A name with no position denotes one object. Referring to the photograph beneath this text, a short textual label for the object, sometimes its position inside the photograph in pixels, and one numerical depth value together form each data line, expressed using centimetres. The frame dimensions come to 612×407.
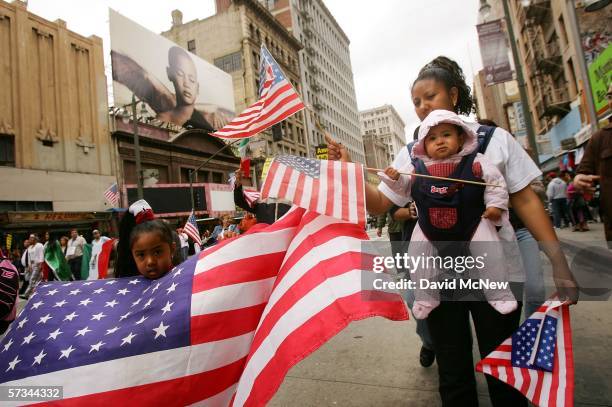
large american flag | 174
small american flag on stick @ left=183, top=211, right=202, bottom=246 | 913
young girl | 259
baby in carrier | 173
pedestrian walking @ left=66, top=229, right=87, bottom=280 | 1259
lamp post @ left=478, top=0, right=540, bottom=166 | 1048
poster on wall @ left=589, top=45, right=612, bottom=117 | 1316
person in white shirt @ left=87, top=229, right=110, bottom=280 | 1090
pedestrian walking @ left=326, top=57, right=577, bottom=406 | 177
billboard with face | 2708
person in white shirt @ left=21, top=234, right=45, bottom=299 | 1197
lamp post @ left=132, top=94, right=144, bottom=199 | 1550
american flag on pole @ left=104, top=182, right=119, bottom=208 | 1819
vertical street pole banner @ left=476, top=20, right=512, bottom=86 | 1168
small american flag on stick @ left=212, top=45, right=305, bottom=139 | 360
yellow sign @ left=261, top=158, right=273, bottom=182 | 210
